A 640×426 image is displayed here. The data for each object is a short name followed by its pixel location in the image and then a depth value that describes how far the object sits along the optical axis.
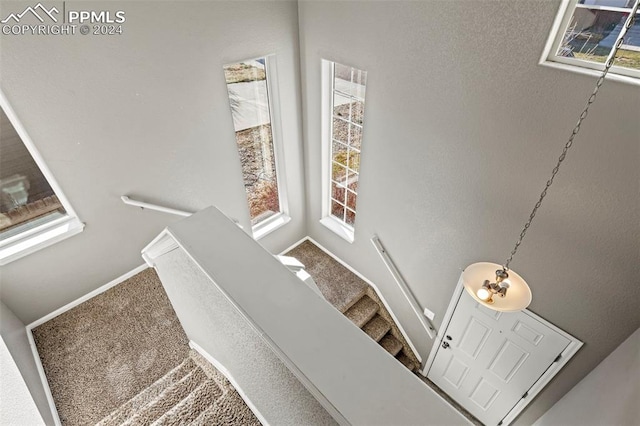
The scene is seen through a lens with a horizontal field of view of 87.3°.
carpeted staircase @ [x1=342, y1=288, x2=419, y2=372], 4.56
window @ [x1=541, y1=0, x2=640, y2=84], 1.91
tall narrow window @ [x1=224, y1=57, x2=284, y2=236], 3.67
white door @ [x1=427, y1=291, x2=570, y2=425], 3.07
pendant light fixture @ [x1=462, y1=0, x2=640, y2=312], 1.93
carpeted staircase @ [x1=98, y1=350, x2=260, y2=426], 2.14
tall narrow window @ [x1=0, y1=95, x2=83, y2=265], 2.54
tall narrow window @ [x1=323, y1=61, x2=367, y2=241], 3.69
